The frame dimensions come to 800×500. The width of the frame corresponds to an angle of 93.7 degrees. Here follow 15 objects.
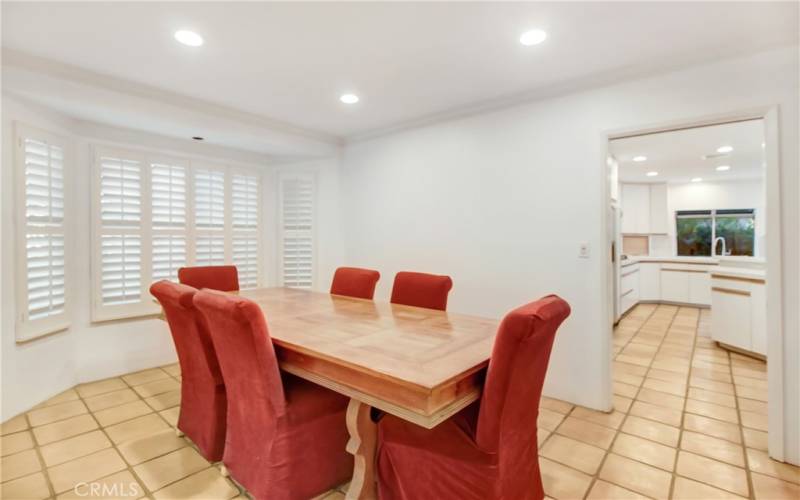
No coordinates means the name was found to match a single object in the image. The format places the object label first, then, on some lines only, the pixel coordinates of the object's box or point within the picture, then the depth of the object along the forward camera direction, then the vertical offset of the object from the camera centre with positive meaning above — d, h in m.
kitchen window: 6.62 +0.28
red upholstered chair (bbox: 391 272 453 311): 2.57 -0.28
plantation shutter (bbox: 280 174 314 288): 4.63 +0.26
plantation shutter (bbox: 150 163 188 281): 3.66 +0.35
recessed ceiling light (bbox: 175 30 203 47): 2.13 +1.25
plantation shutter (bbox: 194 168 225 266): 3.99 +0.40
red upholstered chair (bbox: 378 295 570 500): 1.30 -0.76
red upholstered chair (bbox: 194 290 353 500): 1.60 -0.79
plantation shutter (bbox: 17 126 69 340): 2.70 +0.14
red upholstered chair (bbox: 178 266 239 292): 3.11 -0.22
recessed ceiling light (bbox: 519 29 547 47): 2.13 +1.23
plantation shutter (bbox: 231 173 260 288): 4.32 +0.31
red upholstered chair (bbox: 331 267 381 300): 2.97 -0.26
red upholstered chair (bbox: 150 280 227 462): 2.00 -0.67
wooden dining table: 1.26 -0.42
